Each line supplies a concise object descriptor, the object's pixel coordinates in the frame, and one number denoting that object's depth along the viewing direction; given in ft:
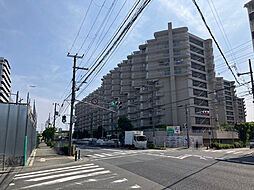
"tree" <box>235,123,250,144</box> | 132.53
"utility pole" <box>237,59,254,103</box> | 69.72
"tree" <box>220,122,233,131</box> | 171.28
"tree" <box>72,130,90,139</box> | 305.73
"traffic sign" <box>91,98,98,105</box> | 68.13
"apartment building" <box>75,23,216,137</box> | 176.76
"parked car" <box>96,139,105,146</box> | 145.40
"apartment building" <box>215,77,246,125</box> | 226.79
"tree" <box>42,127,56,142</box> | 139.70
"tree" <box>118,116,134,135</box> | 181.88
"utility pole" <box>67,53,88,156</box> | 66.03
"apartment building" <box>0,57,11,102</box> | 253.73
